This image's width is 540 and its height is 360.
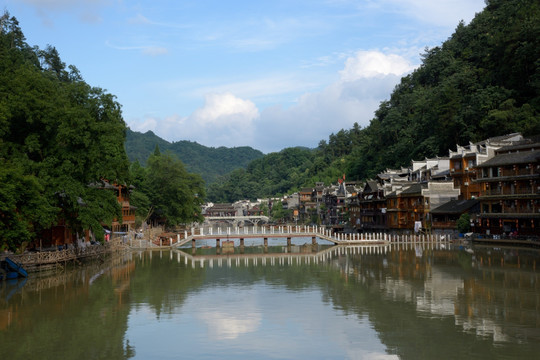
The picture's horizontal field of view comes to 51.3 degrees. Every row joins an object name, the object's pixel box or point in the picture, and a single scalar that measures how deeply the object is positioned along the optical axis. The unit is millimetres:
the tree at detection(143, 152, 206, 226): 101938
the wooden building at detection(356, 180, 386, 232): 99400
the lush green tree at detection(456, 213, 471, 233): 78125
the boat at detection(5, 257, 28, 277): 43062
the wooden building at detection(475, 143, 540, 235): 66938
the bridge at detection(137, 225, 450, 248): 76125
